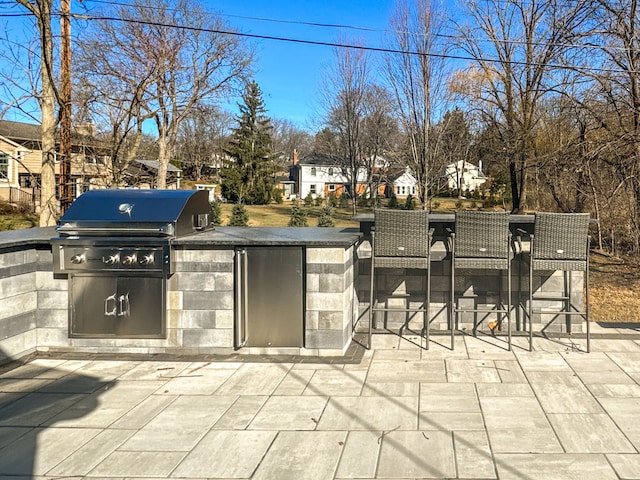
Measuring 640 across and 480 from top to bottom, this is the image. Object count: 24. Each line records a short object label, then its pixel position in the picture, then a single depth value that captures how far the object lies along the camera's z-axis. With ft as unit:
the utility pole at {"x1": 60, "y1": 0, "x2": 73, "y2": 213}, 31.60
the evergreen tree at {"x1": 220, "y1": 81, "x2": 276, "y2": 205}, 131.23
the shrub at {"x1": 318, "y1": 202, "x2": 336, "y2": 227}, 59.22
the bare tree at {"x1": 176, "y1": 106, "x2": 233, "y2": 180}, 149.56
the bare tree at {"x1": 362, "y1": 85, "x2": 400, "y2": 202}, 75.02
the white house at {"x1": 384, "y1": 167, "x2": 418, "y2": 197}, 121.90
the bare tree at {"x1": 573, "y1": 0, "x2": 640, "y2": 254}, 30.04
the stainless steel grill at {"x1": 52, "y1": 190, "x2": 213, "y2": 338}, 14.89
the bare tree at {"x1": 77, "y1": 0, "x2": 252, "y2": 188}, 41.63
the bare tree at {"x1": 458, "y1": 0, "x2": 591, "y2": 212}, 48.19
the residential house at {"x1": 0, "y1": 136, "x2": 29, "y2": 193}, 85.15
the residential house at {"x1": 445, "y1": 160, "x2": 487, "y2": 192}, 106.69
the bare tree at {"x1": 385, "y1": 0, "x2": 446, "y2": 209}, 56.29
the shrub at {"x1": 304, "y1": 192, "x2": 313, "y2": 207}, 120.10
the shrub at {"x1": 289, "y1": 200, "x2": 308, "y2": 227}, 61.52
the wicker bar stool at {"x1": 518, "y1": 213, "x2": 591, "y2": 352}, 15.43
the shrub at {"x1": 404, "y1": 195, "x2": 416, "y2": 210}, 95.74
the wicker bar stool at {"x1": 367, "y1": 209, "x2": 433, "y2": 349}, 15.84
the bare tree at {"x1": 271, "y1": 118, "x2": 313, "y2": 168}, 194.80
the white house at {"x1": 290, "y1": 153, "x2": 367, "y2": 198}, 179.01
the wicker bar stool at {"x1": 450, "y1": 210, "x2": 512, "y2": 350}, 15.75
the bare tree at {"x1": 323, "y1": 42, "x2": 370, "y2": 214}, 85.46
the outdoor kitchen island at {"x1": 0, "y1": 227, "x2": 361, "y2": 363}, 15.11
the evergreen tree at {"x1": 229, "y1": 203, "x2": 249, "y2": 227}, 63.87
